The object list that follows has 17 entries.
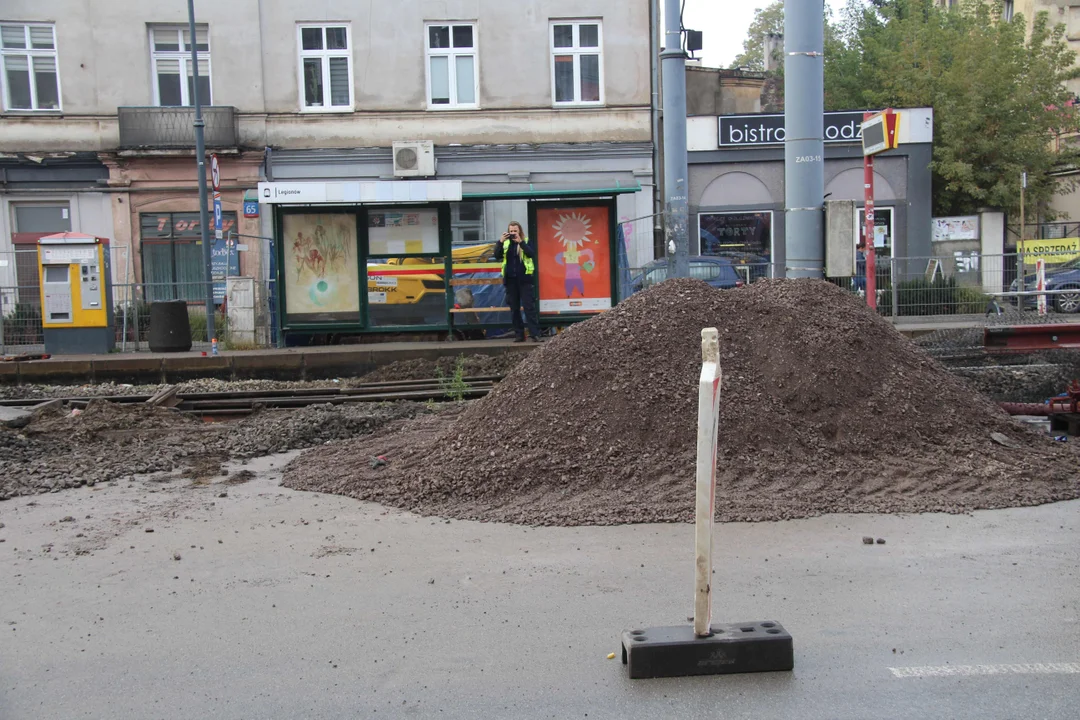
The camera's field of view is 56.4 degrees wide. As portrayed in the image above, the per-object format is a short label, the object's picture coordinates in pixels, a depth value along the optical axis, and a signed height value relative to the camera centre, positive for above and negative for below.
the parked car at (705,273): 17.75 -0.03
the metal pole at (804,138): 10.61 +1.39
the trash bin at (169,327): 17.25 -0.70
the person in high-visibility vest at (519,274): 16.42 +0.04
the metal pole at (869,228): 11.70 +0.45
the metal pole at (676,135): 14.43 +1.98
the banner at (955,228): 30.81 +1.09
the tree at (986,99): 31.14 +5.22
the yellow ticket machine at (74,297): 17.50 -0.15
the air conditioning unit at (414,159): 25.42 +3.03
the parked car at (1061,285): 16.47 -0.49
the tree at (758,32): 66.44 +16.03
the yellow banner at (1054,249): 23.02 +0.30
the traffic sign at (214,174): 17.53 +1.93
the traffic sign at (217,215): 18.44 +1.31
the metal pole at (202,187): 18.02 +1.84
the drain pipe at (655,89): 26.09 +4.85
